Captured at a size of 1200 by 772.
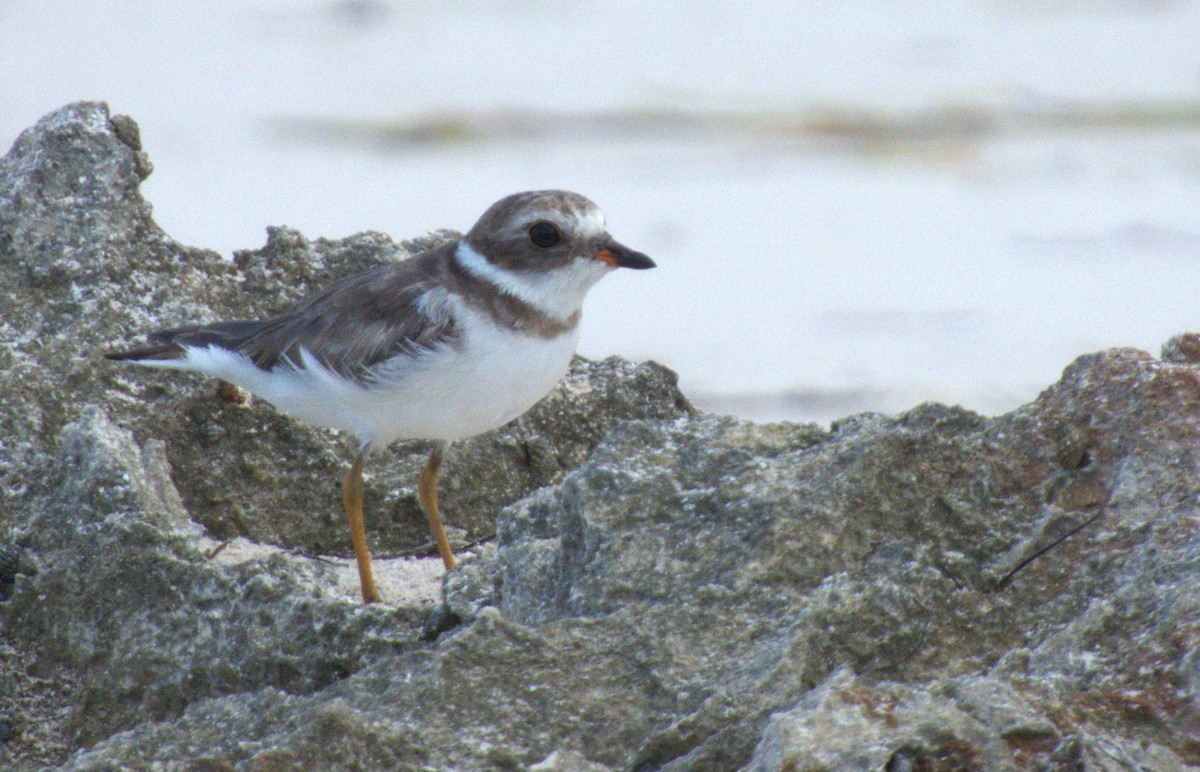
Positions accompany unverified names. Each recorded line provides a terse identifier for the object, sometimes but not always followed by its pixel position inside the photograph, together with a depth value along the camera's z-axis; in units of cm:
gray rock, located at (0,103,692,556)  920
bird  910
